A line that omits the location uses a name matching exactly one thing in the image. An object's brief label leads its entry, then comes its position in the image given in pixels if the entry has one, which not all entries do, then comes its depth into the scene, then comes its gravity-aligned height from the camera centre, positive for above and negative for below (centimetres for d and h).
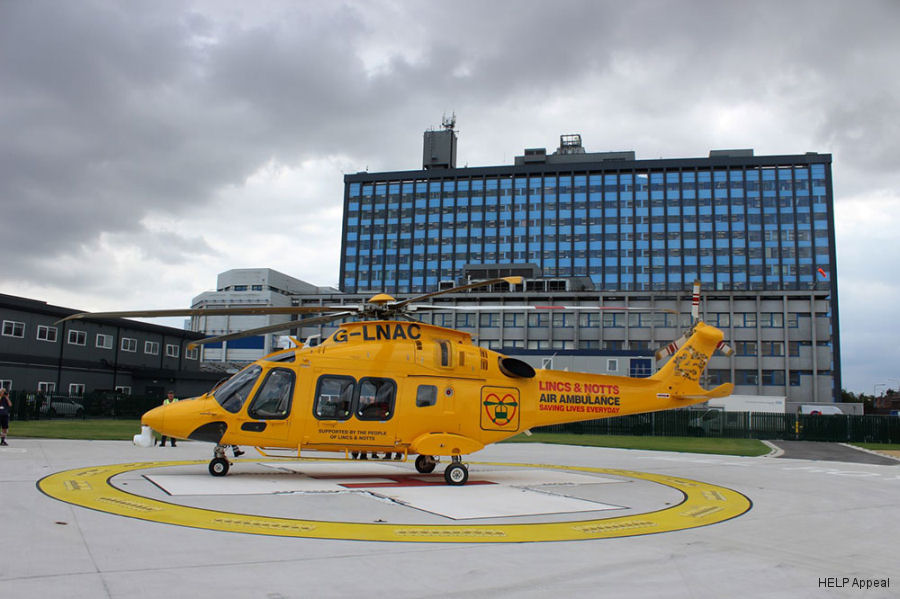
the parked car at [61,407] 3975 -313
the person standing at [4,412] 2053 -179
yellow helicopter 1408 -62
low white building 8256 +985
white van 6594 -225
